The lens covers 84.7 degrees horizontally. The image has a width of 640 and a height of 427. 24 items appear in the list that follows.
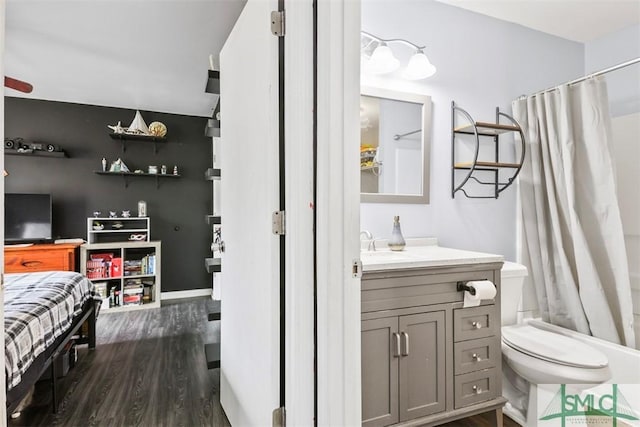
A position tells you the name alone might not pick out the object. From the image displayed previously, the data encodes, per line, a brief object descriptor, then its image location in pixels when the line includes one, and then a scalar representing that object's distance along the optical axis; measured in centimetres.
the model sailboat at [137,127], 404
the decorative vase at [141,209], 426
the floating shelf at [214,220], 231
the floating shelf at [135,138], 408
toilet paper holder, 159
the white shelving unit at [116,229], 397
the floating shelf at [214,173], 220
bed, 142
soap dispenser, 199
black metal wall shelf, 224
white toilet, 157
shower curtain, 210
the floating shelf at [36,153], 364
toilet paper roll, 158
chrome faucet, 200
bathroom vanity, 146
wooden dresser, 340
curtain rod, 197
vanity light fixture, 205
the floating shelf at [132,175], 410
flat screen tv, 358
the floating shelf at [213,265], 220
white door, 126
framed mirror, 210
